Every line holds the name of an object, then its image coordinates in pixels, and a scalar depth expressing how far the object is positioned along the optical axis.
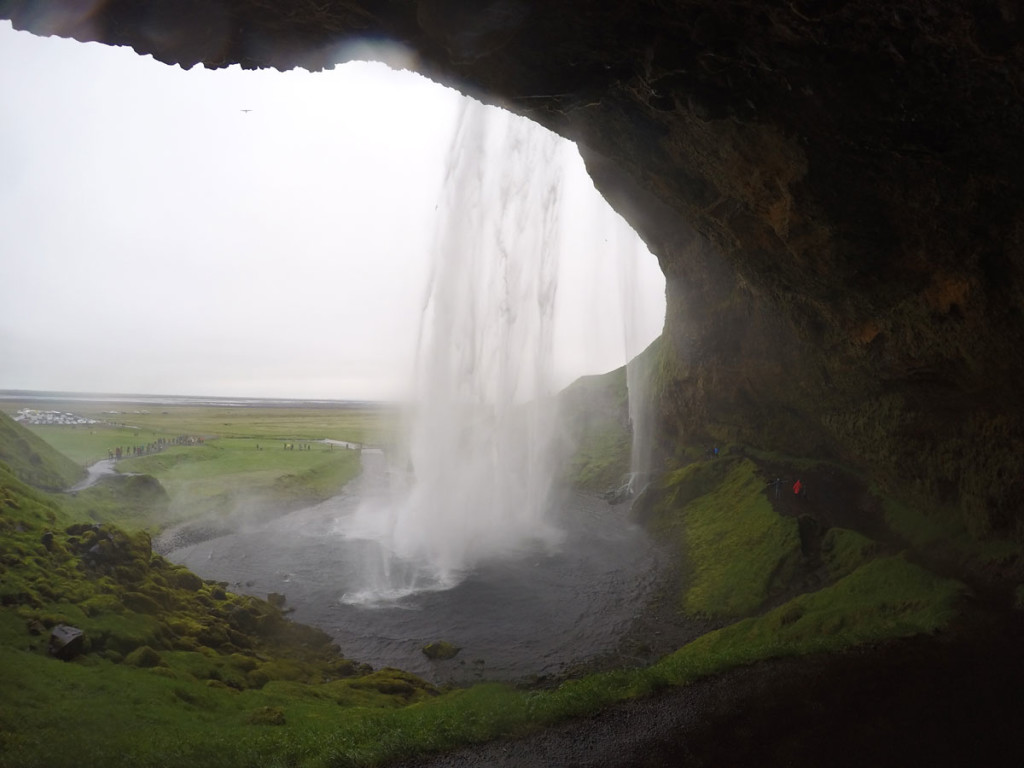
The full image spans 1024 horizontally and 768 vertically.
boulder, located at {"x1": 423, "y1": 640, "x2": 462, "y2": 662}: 20.20
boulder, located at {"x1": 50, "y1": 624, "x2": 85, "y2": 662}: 14.23
